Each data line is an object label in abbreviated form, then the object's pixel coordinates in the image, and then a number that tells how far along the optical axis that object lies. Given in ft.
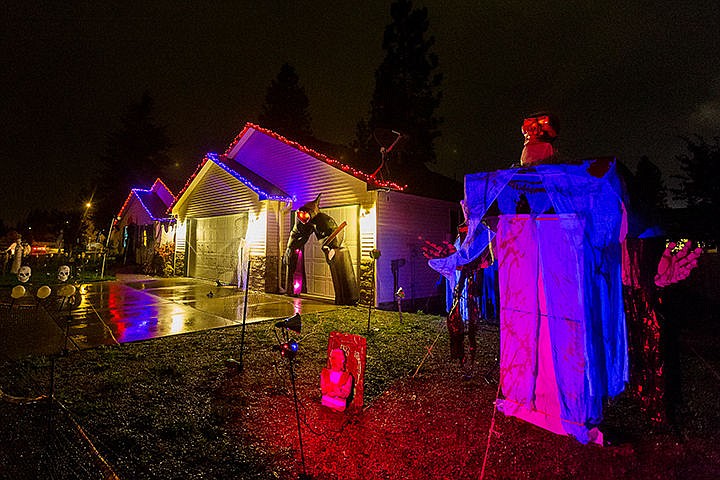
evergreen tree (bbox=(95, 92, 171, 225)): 139.23
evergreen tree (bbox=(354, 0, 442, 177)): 93.45
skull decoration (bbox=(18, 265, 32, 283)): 34.76
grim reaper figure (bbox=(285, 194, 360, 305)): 34.37
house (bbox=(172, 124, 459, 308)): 34.96
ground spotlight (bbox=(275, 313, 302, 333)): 12.76
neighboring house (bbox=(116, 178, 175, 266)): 65.67
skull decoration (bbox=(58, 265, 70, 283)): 31.72
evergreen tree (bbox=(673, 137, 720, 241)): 49.60
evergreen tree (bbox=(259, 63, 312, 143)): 138.82
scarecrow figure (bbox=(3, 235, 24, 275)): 53.52
